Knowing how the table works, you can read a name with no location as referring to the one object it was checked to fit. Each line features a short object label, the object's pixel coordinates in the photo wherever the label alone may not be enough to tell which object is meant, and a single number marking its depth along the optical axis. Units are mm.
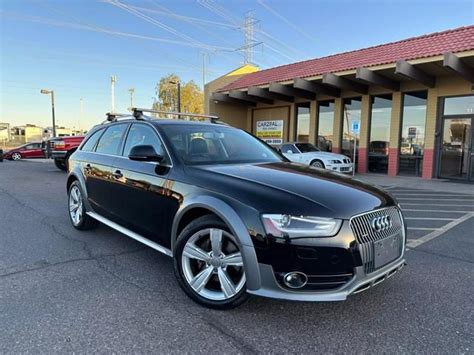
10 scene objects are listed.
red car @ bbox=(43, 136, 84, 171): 14164
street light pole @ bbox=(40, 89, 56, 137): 31484
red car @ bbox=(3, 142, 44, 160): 26109
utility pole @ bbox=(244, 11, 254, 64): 44469
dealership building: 12625
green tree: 39438
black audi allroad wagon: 2580
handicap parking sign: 13789
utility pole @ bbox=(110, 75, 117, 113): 39569
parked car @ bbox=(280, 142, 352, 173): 13383
